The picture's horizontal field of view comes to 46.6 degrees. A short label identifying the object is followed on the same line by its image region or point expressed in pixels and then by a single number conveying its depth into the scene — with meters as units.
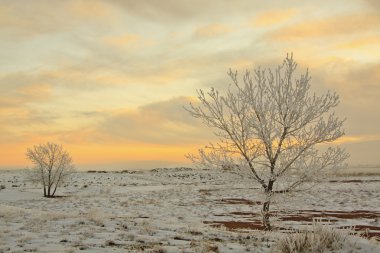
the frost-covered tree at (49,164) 44.69
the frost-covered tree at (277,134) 15.51
